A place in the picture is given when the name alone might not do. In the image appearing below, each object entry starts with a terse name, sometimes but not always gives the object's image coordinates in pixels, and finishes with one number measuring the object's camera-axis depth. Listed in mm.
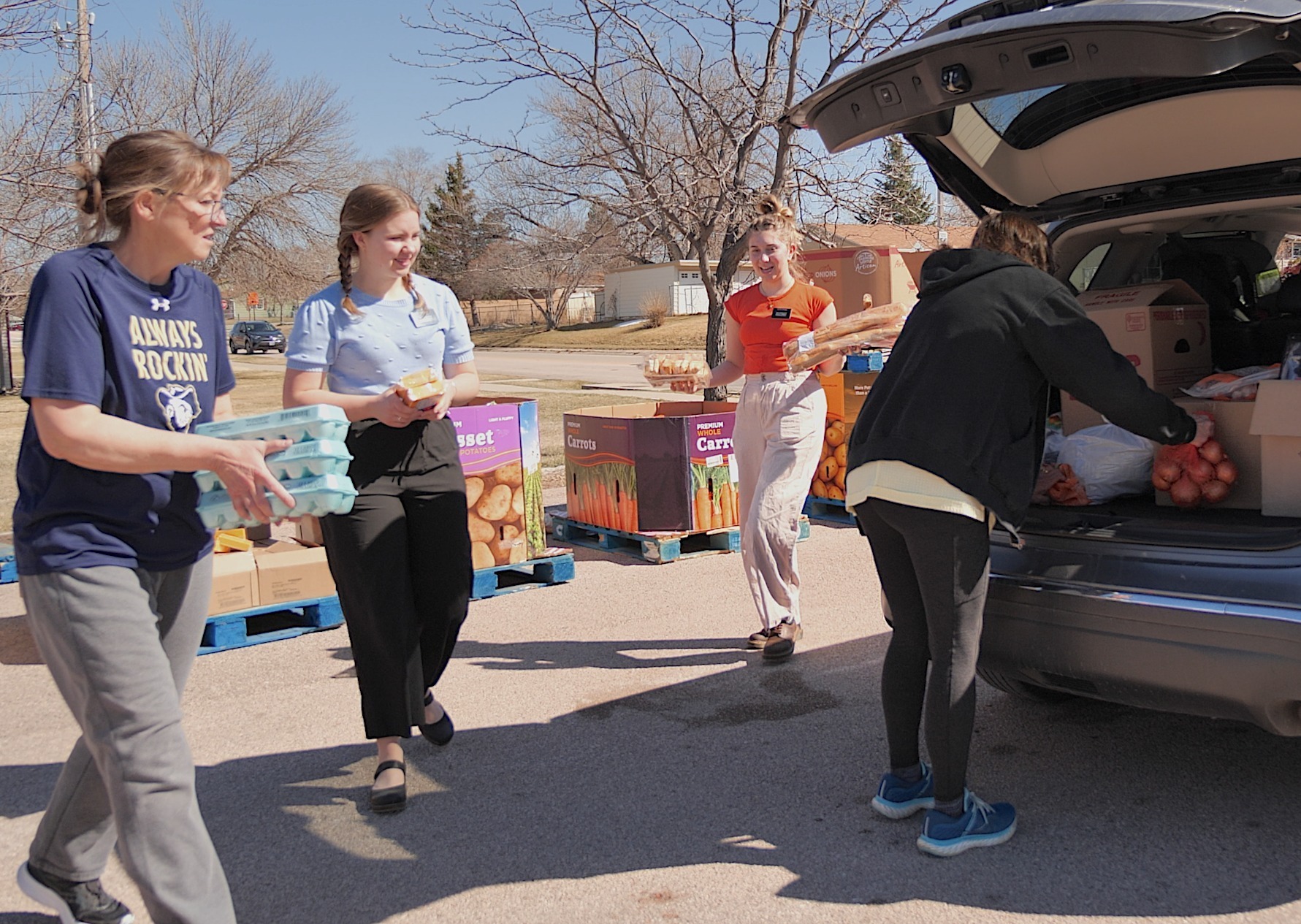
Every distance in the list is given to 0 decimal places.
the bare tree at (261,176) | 29766
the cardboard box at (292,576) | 5660
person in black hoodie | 3098
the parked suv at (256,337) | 48594
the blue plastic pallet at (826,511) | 8305
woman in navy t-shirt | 2438
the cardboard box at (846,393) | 8125
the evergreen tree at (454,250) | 52656
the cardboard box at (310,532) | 6141
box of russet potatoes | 6227
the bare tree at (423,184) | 43934
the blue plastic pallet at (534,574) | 6543
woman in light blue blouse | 3658
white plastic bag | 3936
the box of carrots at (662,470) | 7078
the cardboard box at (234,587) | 5523
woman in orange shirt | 5035
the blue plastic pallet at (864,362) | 8109
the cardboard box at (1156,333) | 4266
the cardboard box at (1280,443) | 3336
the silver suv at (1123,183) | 2830
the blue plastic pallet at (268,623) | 5461
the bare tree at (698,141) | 10211
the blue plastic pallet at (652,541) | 7035
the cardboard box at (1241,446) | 3629
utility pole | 12423
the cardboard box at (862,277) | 8758
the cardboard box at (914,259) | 9102
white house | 56500
